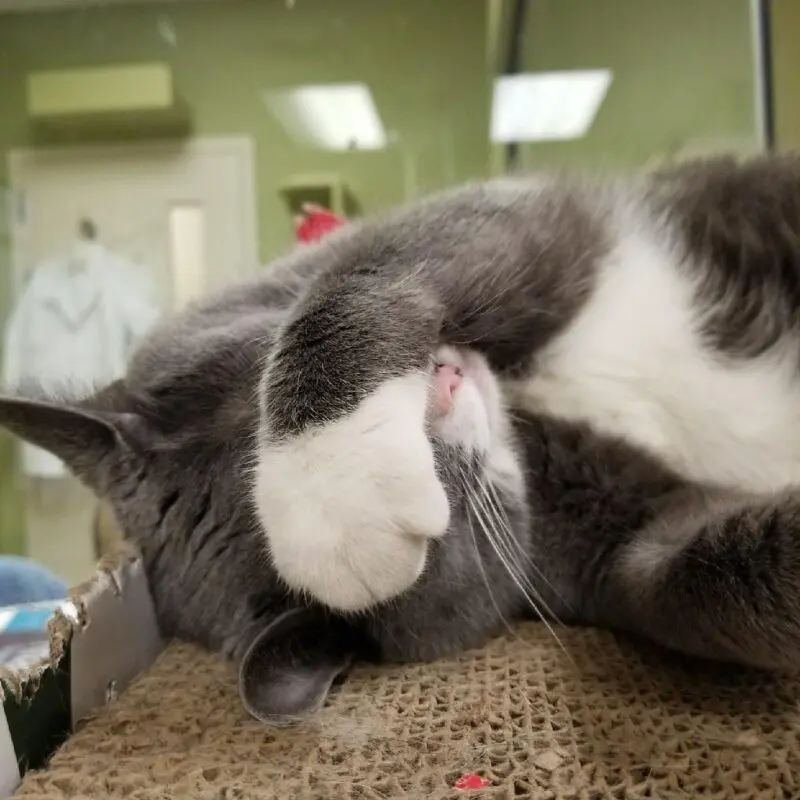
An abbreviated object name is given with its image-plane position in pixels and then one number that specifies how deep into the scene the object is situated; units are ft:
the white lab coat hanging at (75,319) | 10.76
